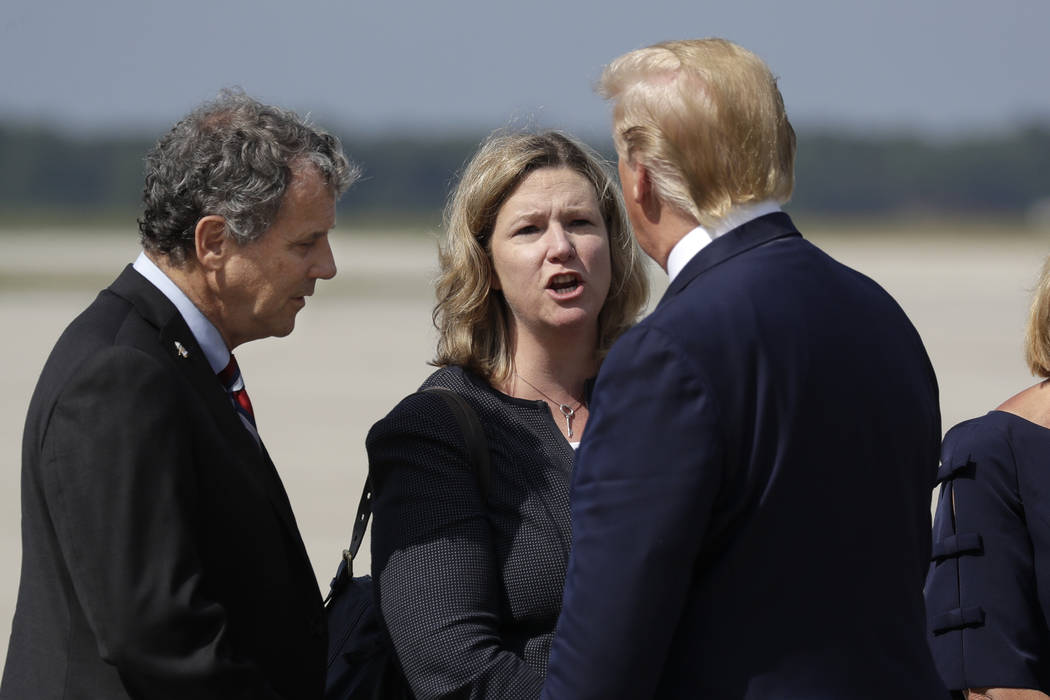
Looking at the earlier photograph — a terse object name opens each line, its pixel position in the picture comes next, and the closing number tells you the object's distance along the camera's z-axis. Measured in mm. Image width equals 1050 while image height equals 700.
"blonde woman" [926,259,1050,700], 6461
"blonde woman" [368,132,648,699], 6141
